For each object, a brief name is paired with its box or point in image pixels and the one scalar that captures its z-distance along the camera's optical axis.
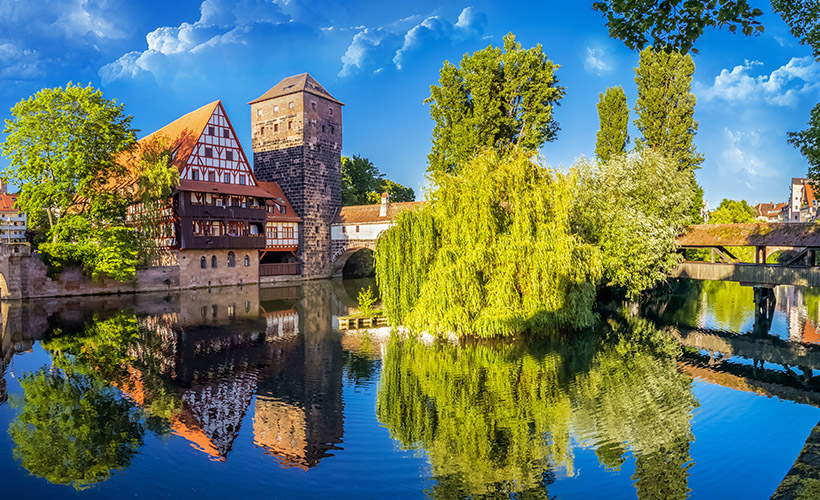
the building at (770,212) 96.19
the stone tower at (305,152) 42.16
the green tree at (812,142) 10.58
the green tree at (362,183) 54.88
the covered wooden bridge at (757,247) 21.44
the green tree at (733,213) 61.09
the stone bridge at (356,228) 41.75
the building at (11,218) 73.31
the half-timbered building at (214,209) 33.94
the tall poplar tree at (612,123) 34.59
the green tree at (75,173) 27.75
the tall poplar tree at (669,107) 32.78
